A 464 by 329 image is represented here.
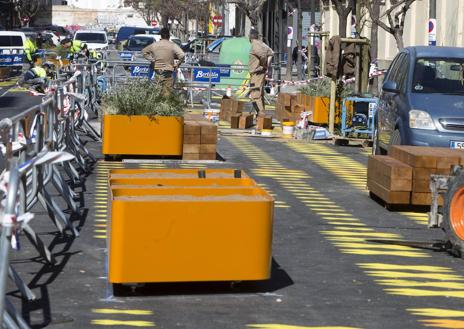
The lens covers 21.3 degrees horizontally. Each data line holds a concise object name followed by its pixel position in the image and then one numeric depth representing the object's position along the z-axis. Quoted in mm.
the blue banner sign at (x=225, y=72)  33625
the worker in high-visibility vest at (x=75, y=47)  40128
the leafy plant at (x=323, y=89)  25359
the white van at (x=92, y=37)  67875
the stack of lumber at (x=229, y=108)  27400
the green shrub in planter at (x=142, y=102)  18562
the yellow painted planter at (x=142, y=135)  18250
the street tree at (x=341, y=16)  35781
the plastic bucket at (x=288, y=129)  24578
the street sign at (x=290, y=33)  47719
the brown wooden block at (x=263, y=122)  25458
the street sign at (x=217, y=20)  81838
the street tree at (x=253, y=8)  53609
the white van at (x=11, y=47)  54022
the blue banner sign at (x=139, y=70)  31688
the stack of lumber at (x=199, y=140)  18734
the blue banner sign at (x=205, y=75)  32469
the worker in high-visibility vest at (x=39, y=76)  25433
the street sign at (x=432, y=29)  30047
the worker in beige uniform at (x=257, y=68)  26812
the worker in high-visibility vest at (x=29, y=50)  52044
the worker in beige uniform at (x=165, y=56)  24188
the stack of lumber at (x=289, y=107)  27438
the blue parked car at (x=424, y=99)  15734
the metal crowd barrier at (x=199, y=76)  31688
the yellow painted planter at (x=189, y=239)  8992
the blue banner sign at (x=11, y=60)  53622
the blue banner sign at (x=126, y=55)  47888
